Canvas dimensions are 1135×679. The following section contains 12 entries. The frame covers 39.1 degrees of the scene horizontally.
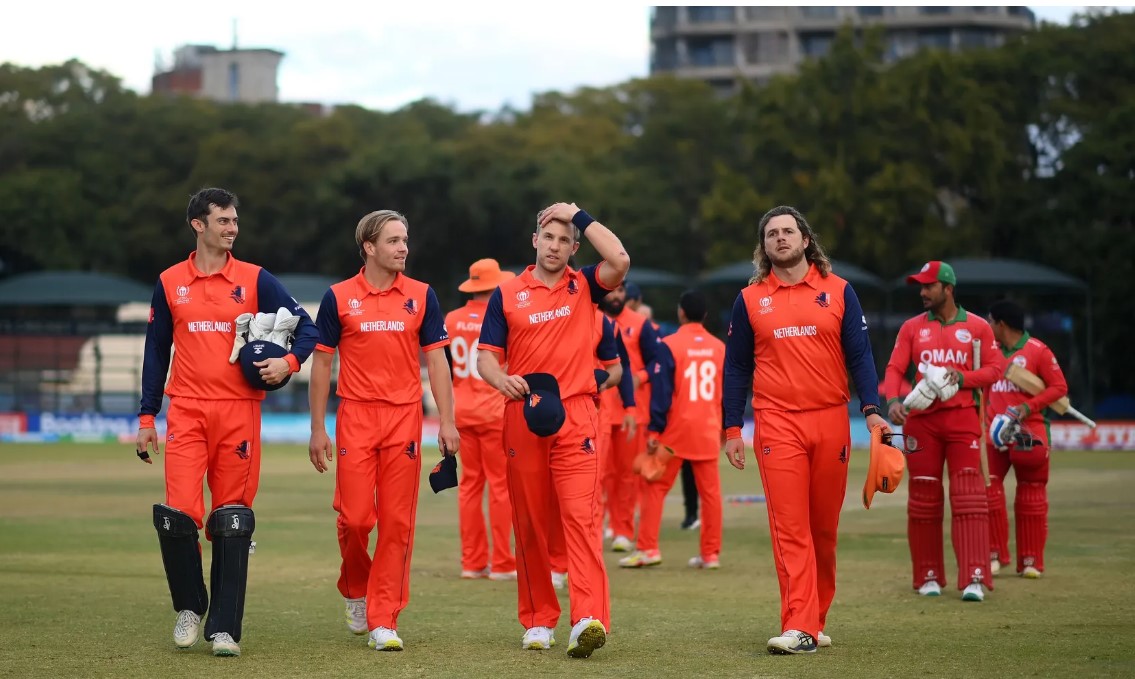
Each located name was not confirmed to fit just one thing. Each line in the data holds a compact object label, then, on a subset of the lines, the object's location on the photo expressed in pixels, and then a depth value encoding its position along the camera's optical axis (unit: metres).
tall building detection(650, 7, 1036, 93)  99.62
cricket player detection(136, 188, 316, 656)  8.44
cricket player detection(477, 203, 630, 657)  8.23
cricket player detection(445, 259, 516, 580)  12.13
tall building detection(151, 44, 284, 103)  108.75
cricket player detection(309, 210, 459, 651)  8.65
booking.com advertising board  35.75
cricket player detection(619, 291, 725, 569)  13.13
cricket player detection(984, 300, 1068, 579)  12.27
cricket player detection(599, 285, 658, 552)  13.74
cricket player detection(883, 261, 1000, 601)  10.95
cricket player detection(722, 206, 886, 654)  8.52
